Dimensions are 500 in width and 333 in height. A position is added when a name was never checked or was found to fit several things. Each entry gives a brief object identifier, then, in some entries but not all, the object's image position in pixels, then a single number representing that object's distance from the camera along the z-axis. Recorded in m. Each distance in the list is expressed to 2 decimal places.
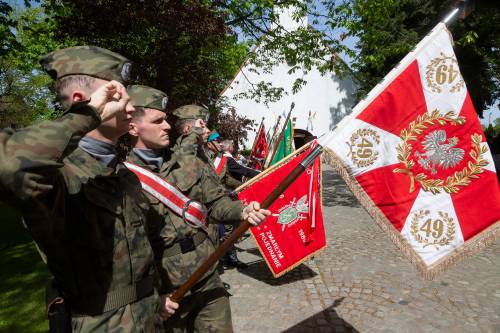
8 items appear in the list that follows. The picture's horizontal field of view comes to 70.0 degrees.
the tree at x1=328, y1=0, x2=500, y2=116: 17.74
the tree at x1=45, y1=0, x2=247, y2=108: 6.49
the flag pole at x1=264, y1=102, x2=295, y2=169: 7.77
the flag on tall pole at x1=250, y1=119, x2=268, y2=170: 12.27
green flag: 7.93
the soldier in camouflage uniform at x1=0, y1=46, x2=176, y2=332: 1.39
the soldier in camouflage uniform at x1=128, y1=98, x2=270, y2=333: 2.58
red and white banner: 2.54
